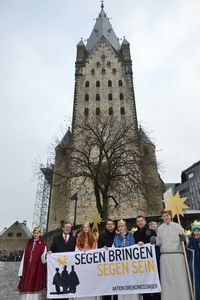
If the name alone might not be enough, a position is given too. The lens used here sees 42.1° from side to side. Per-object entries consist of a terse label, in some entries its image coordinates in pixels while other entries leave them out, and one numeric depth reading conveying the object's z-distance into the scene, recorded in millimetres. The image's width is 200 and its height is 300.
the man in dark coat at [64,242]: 6391
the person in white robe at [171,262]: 5305
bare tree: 18734
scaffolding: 40250
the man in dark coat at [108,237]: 6258
